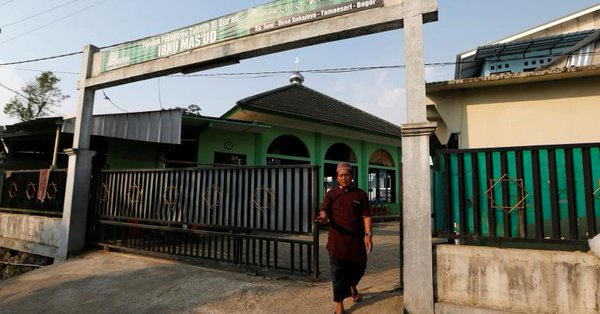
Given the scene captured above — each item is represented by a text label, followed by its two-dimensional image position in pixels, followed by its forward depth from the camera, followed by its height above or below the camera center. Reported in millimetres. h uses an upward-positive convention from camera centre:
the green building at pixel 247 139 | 9141 +1872
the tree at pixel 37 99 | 29734 +8001
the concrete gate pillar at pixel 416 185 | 4016 +221
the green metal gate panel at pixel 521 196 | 3580 +116
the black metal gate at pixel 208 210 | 5395 -186
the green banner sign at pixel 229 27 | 5176 +2859
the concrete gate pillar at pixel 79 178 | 7660 +394
